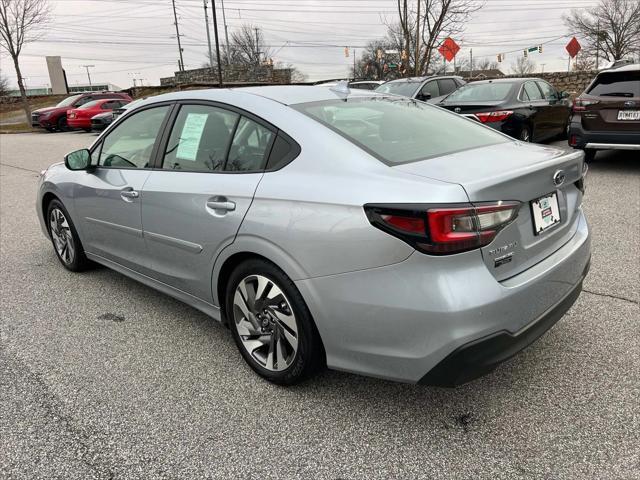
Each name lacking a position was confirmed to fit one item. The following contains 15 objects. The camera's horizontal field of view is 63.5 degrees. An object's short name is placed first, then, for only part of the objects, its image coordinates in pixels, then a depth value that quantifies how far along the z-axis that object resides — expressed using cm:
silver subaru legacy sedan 202
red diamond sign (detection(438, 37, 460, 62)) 1716
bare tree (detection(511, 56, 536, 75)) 6994
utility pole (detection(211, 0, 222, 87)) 2867
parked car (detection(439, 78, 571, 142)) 866
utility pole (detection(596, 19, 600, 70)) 4697
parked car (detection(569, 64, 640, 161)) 730
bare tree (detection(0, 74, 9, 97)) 5959
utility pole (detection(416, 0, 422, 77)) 1839
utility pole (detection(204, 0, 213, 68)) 4769
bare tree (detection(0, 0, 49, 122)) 2489
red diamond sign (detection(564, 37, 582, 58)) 2073
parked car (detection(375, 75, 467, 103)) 1072
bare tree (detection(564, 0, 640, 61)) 4619
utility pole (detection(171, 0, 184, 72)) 5421
